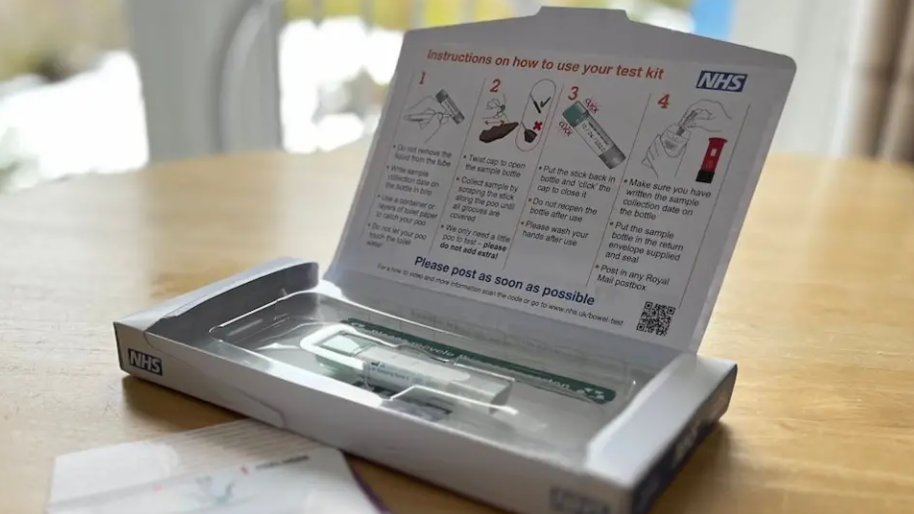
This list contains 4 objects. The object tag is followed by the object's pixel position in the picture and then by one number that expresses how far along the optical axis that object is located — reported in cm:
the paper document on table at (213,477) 48
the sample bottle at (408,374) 53
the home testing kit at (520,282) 49
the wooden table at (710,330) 53
